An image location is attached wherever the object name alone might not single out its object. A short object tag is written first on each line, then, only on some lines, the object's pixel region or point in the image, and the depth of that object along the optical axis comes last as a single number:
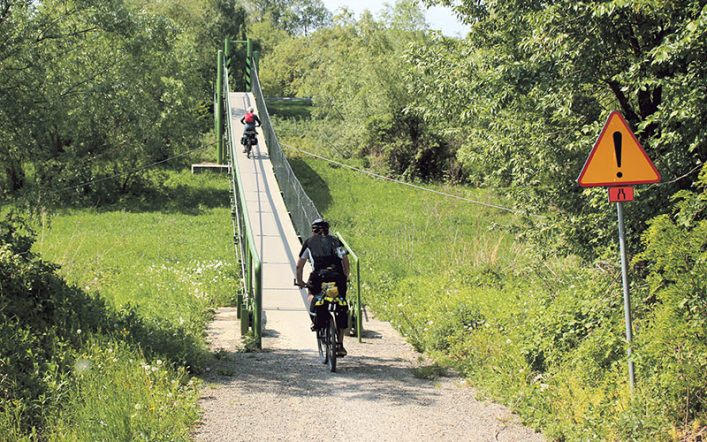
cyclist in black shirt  10.51
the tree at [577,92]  9.50
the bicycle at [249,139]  30.16
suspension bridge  12.48
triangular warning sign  7.51
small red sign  7.67
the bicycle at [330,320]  10.16
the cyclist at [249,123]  30.47
